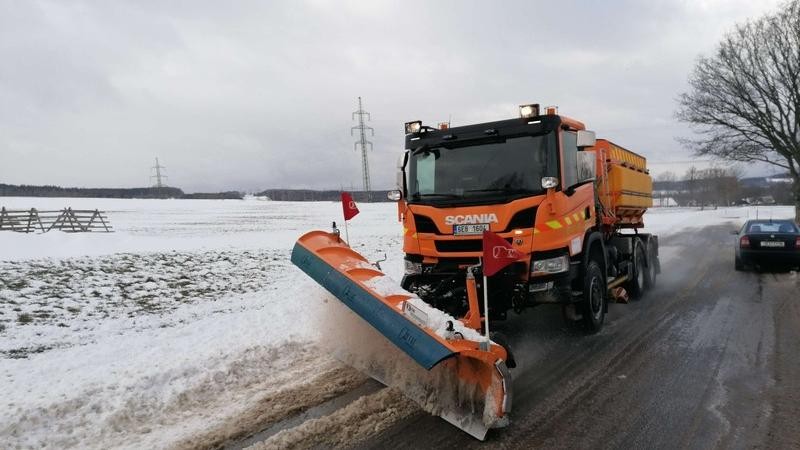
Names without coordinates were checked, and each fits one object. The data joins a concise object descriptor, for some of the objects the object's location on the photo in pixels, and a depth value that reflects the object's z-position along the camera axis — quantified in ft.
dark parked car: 35.55
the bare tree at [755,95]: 84.33
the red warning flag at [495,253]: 12.41
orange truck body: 16.81
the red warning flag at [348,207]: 21.82
